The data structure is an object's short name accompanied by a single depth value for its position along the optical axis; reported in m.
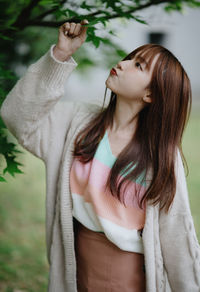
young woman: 1.61
